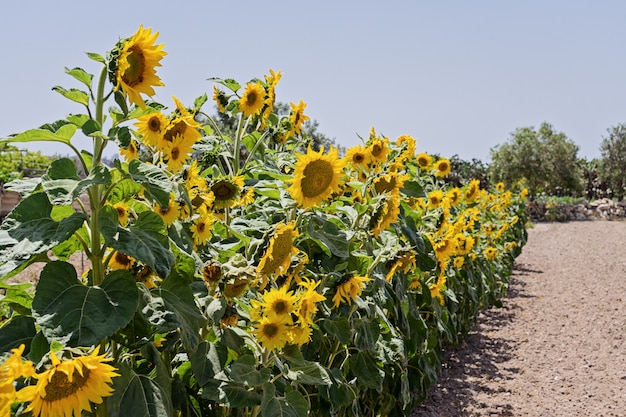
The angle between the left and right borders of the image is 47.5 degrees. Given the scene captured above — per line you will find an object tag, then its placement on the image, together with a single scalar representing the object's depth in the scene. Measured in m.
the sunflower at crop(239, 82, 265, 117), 3.04
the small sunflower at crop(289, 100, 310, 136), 3.52
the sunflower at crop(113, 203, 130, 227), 1.81
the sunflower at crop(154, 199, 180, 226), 1.88
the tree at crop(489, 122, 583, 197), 27.31
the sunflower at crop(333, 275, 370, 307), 2.27
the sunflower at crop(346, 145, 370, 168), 3.11
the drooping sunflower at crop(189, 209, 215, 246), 2.02
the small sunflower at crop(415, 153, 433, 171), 4.89
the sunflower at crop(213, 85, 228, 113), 3.16
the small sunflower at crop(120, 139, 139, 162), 2.31
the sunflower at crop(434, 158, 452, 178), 5.48
